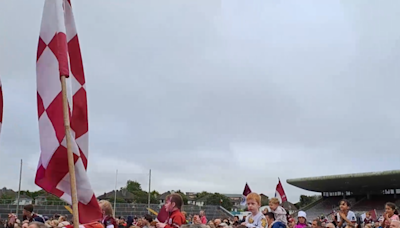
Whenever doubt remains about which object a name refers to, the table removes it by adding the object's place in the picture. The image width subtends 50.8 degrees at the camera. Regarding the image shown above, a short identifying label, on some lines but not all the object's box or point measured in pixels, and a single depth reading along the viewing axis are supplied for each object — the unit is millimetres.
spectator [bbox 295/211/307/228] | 10477
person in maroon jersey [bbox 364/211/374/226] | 18770
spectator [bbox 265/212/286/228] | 7094
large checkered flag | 3482
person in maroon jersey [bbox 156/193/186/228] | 5336
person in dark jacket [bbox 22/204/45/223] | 7801
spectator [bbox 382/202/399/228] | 7512
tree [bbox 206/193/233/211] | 63112
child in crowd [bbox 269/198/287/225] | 7845
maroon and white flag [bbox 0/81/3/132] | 4359
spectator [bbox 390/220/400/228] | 5219
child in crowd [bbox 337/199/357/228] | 7843
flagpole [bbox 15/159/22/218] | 23031
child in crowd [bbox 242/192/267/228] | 6301
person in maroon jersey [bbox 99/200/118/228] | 6605
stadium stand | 41312
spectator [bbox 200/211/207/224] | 14898
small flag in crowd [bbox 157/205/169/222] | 5742
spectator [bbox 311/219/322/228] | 8149
